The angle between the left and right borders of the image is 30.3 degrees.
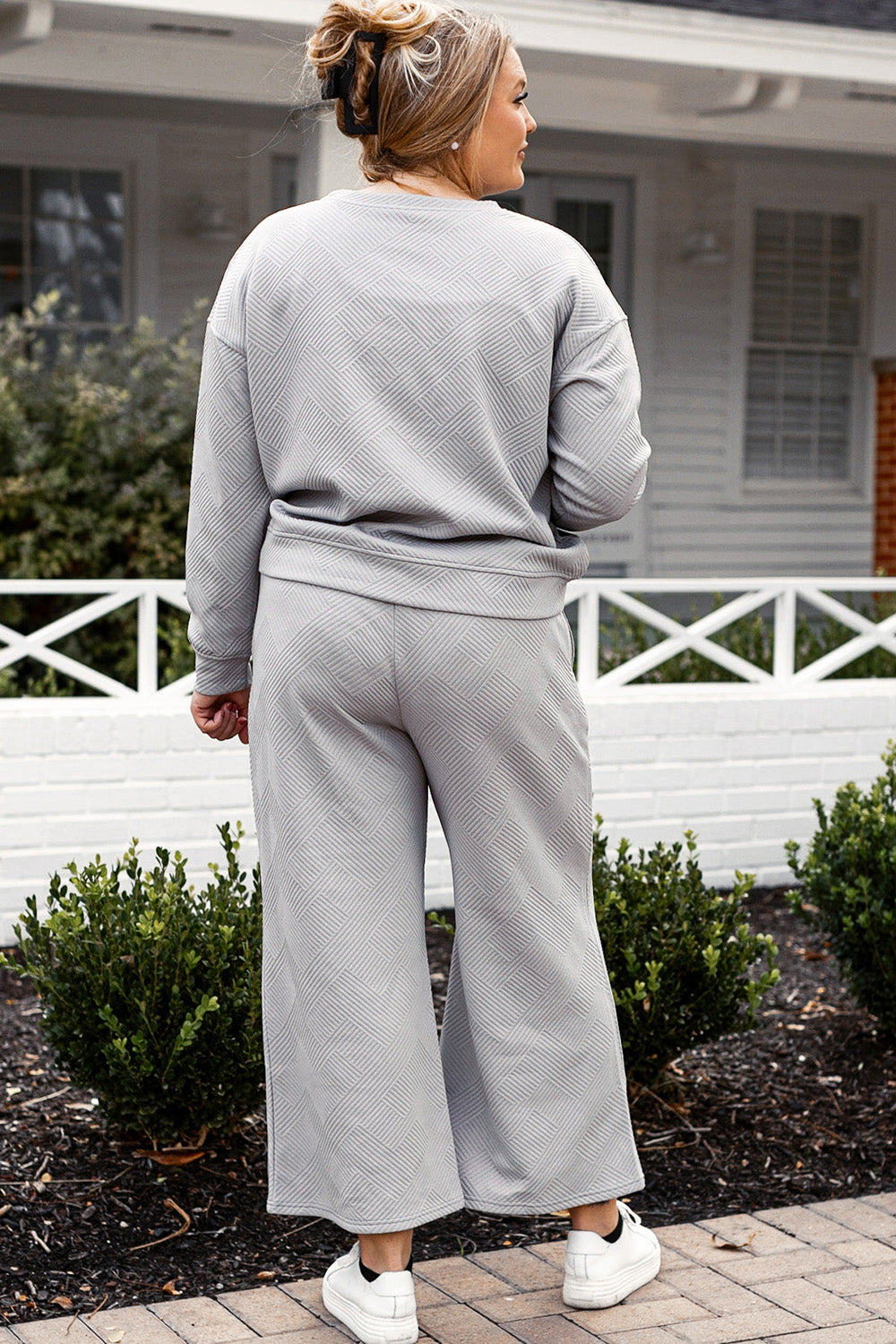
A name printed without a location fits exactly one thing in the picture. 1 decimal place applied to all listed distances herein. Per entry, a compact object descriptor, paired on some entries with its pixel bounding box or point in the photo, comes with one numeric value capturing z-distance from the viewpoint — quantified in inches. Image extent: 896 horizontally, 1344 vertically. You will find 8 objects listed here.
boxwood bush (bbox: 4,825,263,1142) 126.5
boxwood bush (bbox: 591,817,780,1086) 139.1
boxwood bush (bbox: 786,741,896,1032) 155.9
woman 93.7
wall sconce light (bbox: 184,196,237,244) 353.1
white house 276.7
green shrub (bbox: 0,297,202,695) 258.4
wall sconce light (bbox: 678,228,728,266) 394.0
